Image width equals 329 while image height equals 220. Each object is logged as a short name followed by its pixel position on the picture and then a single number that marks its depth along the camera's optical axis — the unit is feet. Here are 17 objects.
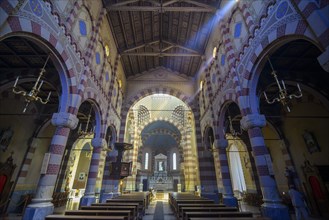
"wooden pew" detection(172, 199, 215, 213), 22.62
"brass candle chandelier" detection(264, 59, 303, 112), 16.19
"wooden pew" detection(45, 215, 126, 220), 11.61
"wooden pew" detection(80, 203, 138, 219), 16.67
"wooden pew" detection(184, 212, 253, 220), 13.50
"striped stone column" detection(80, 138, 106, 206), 29.28
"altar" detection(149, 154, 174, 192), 90.77
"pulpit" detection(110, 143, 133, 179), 38.75
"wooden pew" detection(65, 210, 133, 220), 14.49
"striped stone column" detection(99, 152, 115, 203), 37.17
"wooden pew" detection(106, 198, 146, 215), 23.35
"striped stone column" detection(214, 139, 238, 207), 29.68
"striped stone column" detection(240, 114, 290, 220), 17.57
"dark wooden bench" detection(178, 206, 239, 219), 15.89
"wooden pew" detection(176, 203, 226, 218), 18.59
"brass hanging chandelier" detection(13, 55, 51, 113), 15.33
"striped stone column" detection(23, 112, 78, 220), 17.04
